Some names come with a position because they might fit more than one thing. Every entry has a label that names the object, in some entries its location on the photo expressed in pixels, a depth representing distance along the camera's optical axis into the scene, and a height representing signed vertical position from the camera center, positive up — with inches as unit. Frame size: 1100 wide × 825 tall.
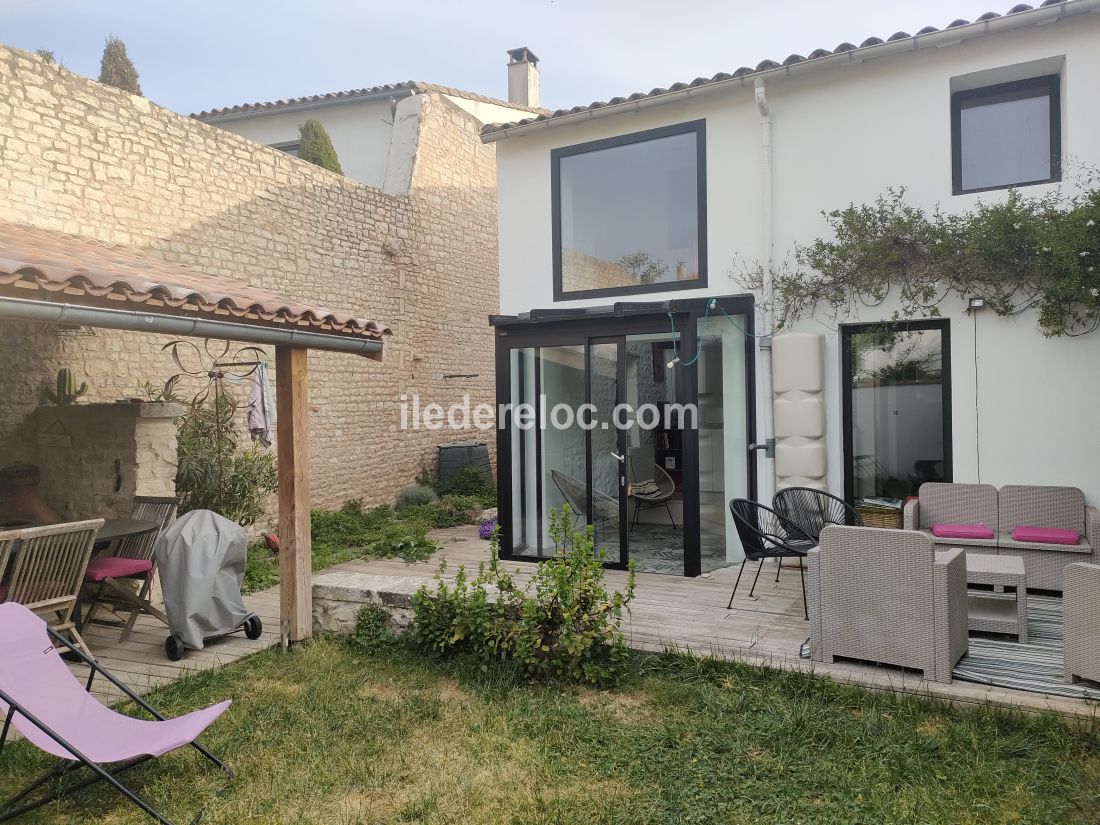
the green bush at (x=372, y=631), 204.2 -59.1
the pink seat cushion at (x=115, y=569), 203.6 -41.6
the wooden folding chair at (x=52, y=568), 172.2 -35.0
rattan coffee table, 180.2 -45.5
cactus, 285.1 +10.3
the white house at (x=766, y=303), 239.1 +43.3
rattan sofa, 214.2 -33.6
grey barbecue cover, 200.2 -42.3
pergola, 142.1 +22.6
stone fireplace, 263.6 -13.4
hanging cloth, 266.2 +2.3
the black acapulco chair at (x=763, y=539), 210.4 -37.8
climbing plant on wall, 221.1 +46.1
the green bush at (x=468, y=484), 489.4 -46.3
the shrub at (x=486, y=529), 353.8 -55.0
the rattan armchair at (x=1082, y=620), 144.8 -41.8
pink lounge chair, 123.7 -51.5
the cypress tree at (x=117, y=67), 451.2 +208.8
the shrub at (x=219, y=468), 315.0 -22.4
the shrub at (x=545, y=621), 177.0 -50.9
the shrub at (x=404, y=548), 315.6 -57.2
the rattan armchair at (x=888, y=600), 156.9 -41.3
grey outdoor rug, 150.6 -56.1
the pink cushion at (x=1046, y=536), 212.7 -37.0
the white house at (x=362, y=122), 498.6 +205.2
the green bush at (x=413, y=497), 480.4 -52.7
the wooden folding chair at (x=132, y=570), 209.0 -42.2
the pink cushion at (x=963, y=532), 223.1 -37.1
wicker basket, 255.1 -37.1
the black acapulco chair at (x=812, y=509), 247.3 -33.5
